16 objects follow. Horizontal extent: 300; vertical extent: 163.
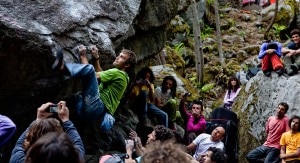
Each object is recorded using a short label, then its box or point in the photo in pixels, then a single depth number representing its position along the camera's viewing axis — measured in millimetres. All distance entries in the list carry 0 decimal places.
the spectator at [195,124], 9555
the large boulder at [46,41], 5695
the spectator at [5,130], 4082
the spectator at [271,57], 9701
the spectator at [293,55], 9844
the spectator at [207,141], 8305
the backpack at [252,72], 12172
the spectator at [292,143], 8172
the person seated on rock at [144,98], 9250
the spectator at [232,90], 11977
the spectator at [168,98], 10461
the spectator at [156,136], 5194
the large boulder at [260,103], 9836
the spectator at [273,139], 8758
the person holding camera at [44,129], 3703
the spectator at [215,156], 5961
